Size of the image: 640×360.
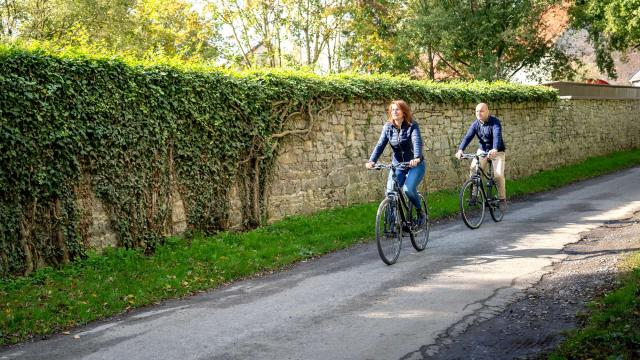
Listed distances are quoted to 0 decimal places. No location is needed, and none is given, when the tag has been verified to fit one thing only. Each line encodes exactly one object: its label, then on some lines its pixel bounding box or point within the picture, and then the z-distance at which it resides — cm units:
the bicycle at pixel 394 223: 783
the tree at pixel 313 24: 2636
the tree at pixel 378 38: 2819
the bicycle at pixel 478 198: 1040
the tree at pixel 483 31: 2541
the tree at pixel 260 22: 2634
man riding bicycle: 1059
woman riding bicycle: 827
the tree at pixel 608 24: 2139
